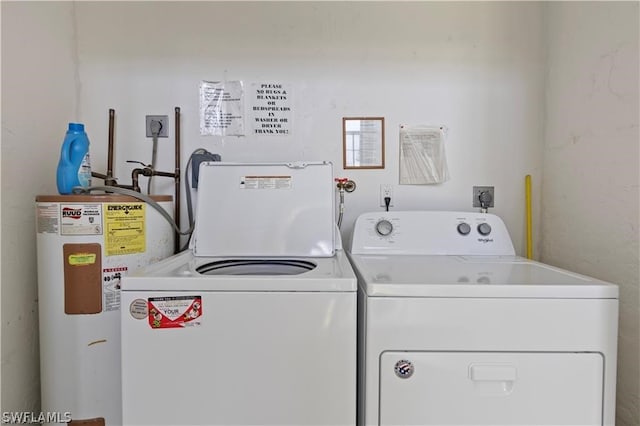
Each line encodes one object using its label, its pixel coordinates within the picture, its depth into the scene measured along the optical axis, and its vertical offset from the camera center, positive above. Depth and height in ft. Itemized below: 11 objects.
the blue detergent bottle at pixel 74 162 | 3.72 +0.46
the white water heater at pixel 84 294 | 3.50 -0.99
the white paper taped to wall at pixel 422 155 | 5.20 +0.76
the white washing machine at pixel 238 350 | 2.69 -1.20
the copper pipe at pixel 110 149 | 4.76 +0.78
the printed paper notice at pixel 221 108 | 5.13 +1.46
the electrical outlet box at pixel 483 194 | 5.21 +0.15
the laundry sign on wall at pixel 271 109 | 5.13 +1.45
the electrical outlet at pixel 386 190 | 5.21 +0.21
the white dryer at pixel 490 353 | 2.68 -1.21
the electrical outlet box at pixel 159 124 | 5.06 +1.20
